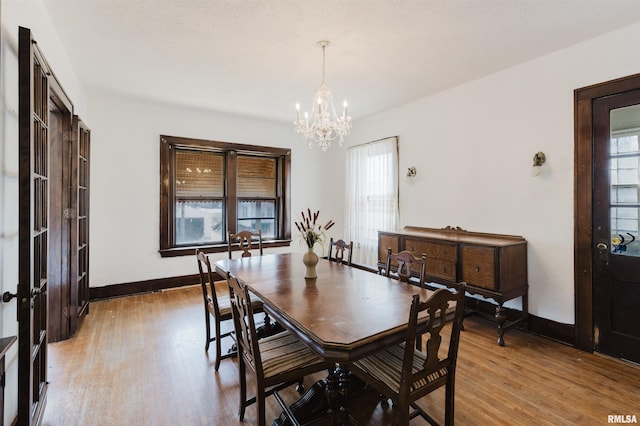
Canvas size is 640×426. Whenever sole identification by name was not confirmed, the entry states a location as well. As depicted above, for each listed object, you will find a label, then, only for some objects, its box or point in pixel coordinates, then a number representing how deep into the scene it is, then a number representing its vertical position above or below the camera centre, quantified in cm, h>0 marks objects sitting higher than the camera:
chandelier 302 +90
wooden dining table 143 -55
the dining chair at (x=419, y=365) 147 -84
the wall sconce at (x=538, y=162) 311 +50
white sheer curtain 484 +30
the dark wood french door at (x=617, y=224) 258 -11
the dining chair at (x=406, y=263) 234 -41
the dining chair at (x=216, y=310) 250 -81
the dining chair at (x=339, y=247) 311 -35
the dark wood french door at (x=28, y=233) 149 -10
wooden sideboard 298 -52
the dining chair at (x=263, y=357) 164 -84
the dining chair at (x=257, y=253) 296 -64
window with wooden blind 481 +34
